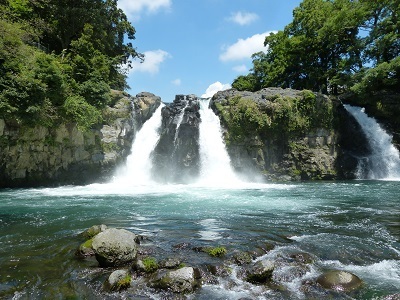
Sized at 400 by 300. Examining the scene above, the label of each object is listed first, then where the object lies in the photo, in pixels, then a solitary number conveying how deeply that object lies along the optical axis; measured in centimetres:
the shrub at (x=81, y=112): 2045
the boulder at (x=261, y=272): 588
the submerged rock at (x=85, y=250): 704
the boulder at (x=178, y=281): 549
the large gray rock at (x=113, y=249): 647
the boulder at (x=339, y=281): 560
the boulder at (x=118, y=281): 550
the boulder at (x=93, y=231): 829
